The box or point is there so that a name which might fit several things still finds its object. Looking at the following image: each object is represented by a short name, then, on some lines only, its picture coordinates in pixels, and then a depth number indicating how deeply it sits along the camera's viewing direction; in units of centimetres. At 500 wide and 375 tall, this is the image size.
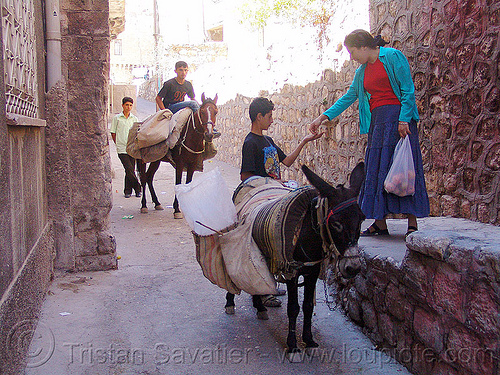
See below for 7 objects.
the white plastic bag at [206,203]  325
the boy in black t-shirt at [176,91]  836
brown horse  741
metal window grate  264
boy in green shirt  951
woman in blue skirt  370
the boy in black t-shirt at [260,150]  382
